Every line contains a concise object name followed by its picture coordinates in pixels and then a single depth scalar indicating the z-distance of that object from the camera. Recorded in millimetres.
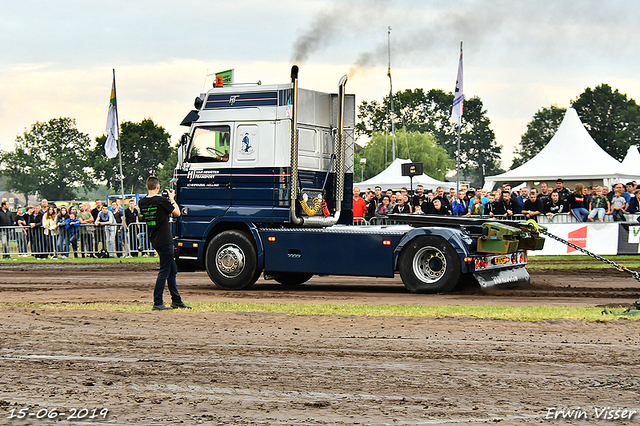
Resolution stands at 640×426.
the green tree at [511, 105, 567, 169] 118062
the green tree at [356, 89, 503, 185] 131000
